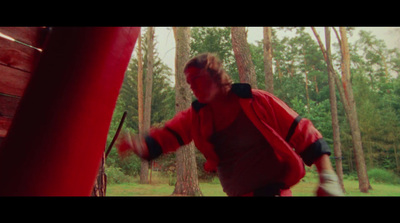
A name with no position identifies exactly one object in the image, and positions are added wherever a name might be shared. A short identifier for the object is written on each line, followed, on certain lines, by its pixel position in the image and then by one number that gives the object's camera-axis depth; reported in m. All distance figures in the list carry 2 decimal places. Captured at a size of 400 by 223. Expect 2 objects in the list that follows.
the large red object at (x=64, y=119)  0.72
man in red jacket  1.75
